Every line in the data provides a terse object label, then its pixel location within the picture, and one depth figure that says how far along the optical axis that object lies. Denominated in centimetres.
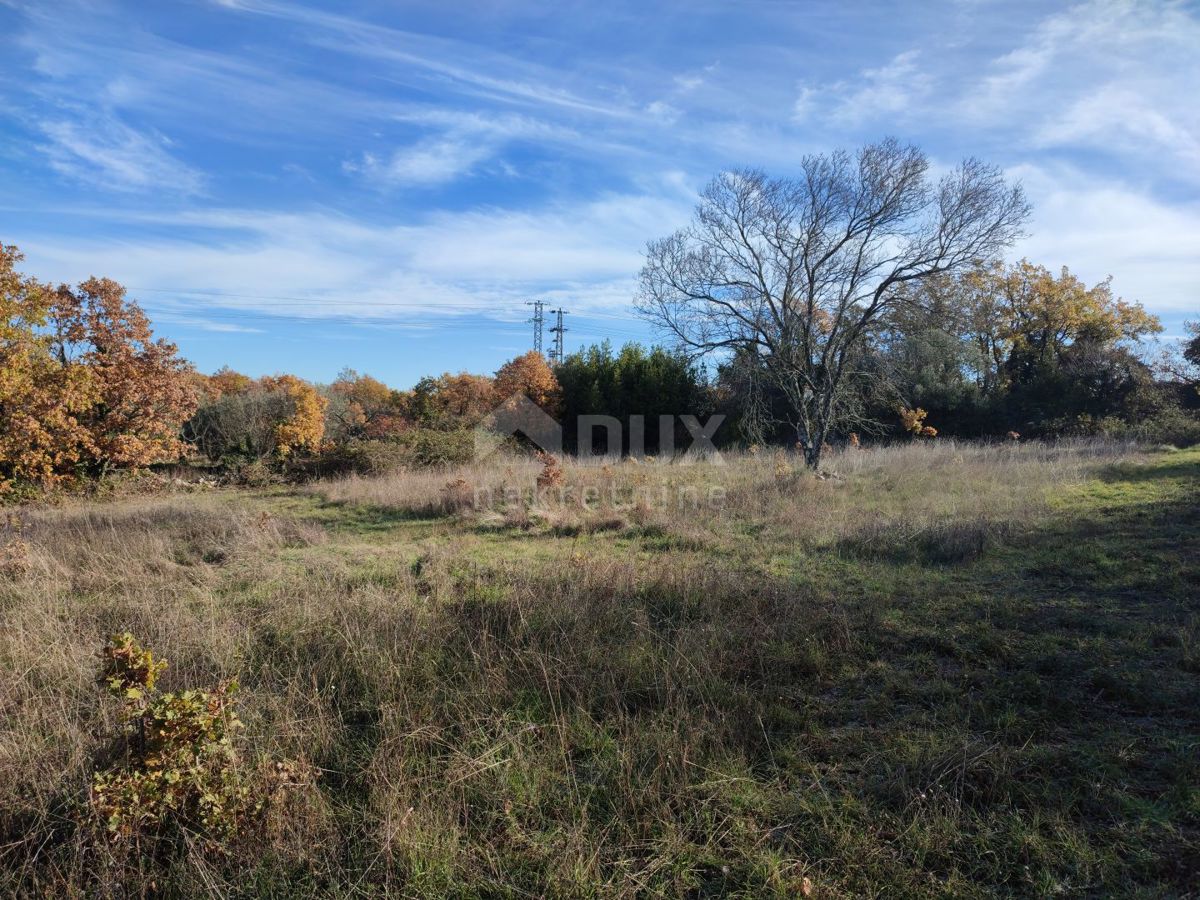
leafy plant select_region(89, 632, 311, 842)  247
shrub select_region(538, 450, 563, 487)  1136
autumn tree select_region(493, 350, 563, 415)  2570
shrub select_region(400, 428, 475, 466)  1733
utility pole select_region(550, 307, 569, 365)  3594
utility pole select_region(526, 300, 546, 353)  3550
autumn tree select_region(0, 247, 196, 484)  1158
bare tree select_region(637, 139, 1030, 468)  1331
